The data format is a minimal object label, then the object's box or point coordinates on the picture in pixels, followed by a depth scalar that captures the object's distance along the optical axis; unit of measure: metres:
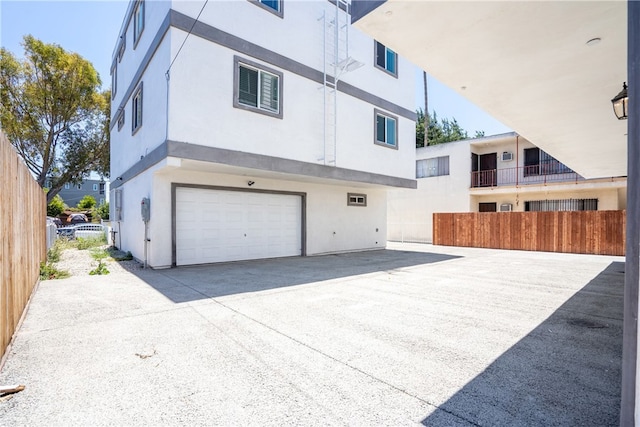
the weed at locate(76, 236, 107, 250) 13.73
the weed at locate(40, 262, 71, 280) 7.51
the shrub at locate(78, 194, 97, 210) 38.66
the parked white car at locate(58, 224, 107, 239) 17.23
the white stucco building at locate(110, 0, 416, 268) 7.95
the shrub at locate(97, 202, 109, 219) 29.50
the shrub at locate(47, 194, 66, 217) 30.96
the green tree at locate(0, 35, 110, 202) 18.77
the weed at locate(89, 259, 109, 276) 8.05
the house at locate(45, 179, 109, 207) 49.78
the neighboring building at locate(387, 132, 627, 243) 16.50
